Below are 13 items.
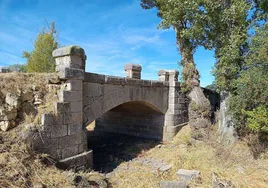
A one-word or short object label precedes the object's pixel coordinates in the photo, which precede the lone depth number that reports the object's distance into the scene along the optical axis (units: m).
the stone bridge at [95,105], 4.44
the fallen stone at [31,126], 3.94
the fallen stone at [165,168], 5.48
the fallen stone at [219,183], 4.01
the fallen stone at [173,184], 4.06
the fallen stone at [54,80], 4.57
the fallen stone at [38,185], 3.27
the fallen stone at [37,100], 4.41
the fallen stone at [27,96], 4.27
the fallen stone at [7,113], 3.94
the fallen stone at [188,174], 4.69
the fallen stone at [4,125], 3.91
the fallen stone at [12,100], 4.09
